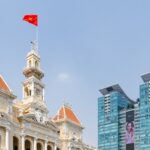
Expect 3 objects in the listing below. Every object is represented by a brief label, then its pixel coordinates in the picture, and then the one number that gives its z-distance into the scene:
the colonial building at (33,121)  62.78
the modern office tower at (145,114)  172.25
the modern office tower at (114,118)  186.62
